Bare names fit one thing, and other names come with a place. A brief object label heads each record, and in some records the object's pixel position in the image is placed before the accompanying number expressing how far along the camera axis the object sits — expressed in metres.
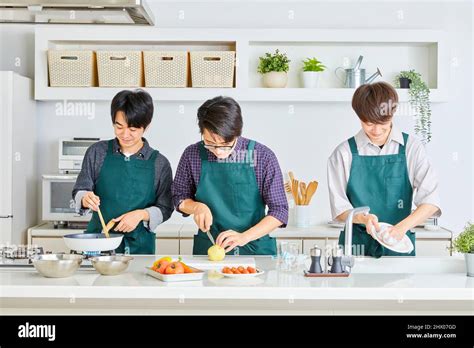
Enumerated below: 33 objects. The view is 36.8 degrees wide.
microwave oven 5.00
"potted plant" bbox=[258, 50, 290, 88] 5.10
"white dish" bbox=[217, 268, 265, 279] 2.72
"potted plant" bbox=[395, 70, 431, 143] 5.04
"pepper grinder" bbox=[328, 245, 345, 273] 2.88
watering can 5.10
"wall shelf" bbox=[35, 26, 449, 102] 5.04
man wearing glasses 3.41
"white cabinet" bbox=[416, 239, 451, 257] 4.81
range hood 3.01
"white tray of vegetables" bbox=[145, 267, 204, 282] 2.65
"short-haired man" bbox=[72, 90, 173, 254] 3.59
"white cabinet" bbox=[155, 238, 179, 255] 4.85
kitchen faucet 2.92
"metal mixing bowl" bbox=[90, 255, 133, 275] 2.80
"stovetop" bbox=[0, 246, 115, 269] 3.06
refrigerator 4.81
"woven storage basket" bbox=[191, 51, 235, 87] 4.96
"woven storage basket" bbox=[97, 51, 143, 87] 5.00
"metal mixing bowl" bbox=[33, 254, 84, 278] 2.73
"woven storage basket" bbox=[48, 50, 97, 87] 5.02
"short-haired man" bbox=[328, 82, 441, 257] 3.46
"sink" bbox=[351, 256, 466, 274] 3.16
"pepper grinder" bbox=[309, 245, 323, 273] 2.86
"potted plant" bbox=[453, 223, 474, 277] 2.96
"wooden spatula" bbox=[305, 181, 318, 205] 5.19
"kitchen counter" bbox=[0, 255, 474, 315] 2.57
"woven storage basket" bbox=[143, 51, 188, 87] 4.98
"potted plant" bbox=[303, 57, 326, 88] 5.11
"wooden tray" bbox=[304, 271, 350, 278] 2.83
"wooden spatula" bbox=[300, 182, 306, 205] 5.16
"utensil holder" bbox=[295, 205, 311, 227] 5.11
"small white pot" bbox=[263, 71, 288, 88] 5.10
